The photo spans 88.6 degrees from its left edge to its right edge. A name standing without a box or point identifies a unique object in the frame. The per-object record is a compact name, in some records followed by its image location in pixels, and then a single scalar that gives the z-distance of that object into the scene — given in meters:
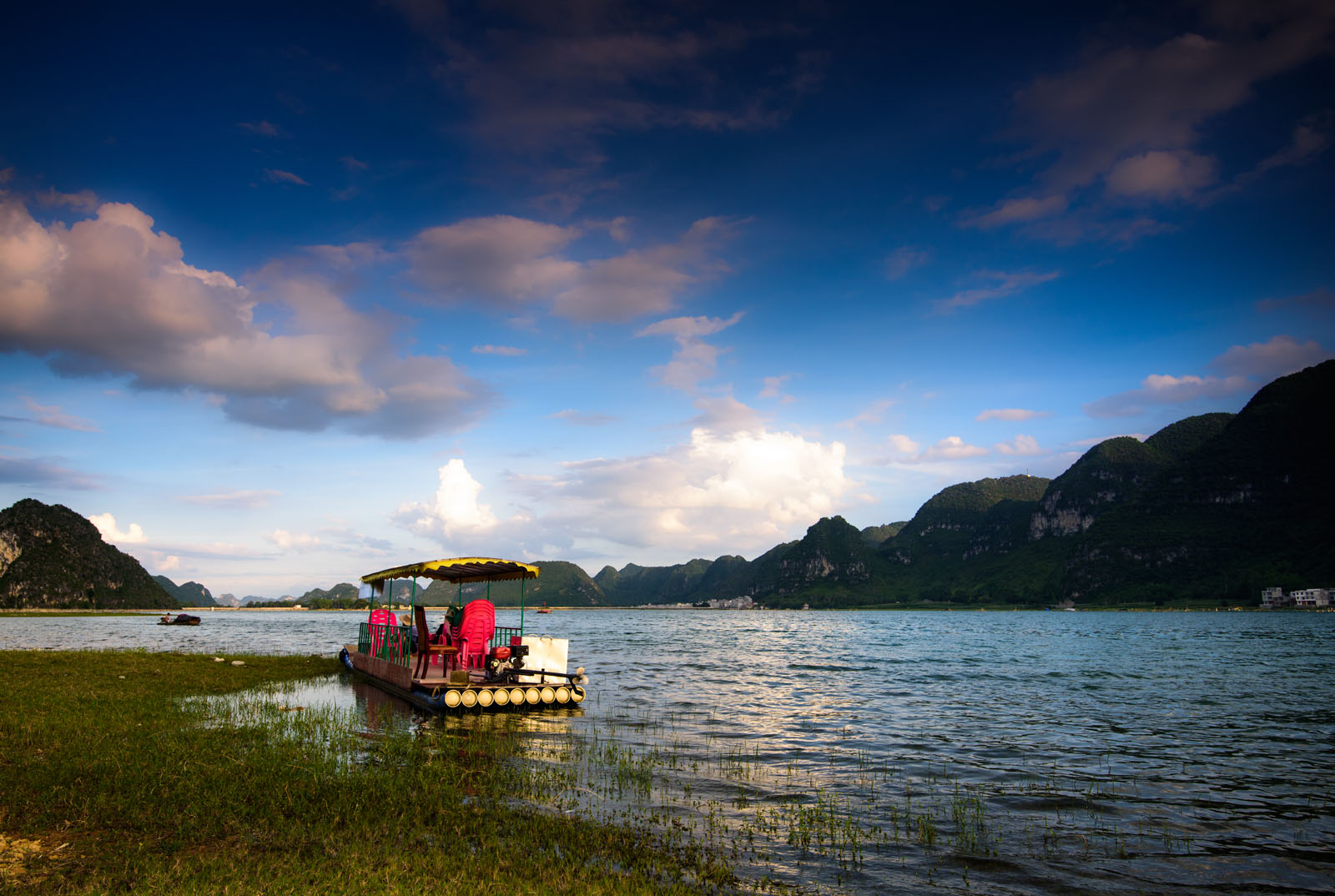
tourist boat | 22.12
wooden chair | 24.45
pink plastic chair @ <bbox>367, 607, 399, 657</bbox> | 30.77
